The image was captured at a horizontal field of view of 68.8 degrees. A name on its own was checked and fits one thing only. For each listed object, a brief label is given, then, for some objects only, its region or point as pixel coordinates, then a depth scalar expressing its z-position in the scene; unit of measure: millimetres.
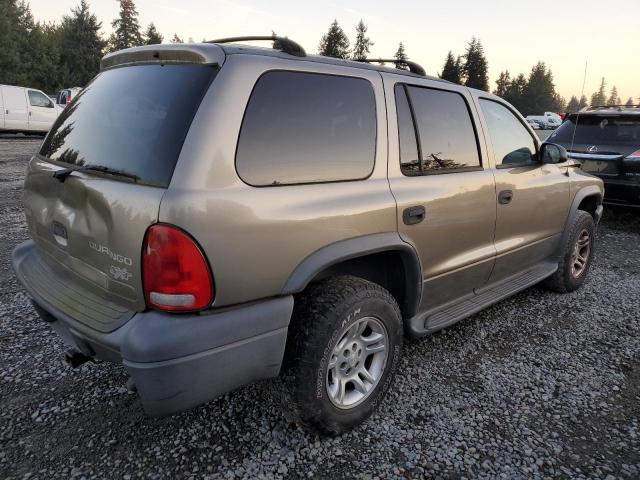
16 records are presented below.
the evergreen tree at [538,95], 88438
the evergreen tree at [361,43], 88438
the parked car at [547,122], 39953
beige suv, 1776
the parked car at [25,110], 16109
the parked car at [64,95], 23422
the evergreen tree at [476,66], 79775
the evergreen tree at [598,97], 134875
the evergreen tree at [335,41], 79056
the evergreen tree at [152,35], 69125
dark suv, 6262
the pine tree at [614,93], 146188
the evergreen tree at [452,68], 77250
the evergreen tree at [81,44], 54406
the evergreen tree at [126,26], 70188
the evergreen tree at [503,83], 93188
